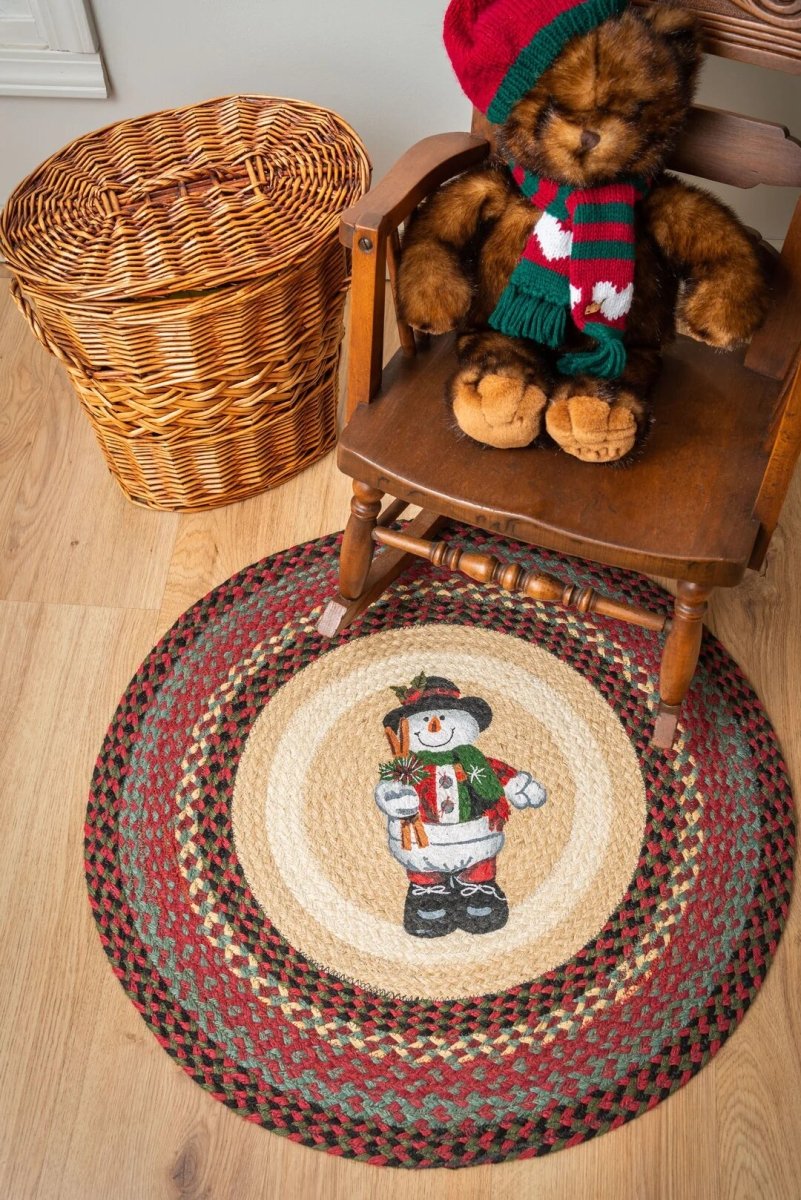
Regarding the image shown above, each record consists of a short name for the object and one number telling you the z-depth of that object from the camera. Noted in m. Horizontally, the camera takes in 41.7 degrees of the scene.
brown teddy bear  1.10
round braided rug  1.18
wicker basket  1.32
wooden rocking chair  1.12
